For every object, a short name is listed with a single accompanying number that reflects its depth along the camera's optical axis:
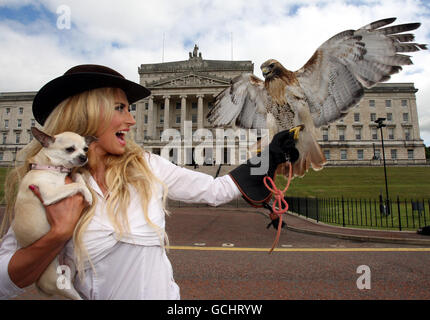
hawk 1.70
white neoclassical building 59.37
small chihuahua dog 1.27
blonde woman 1.34
